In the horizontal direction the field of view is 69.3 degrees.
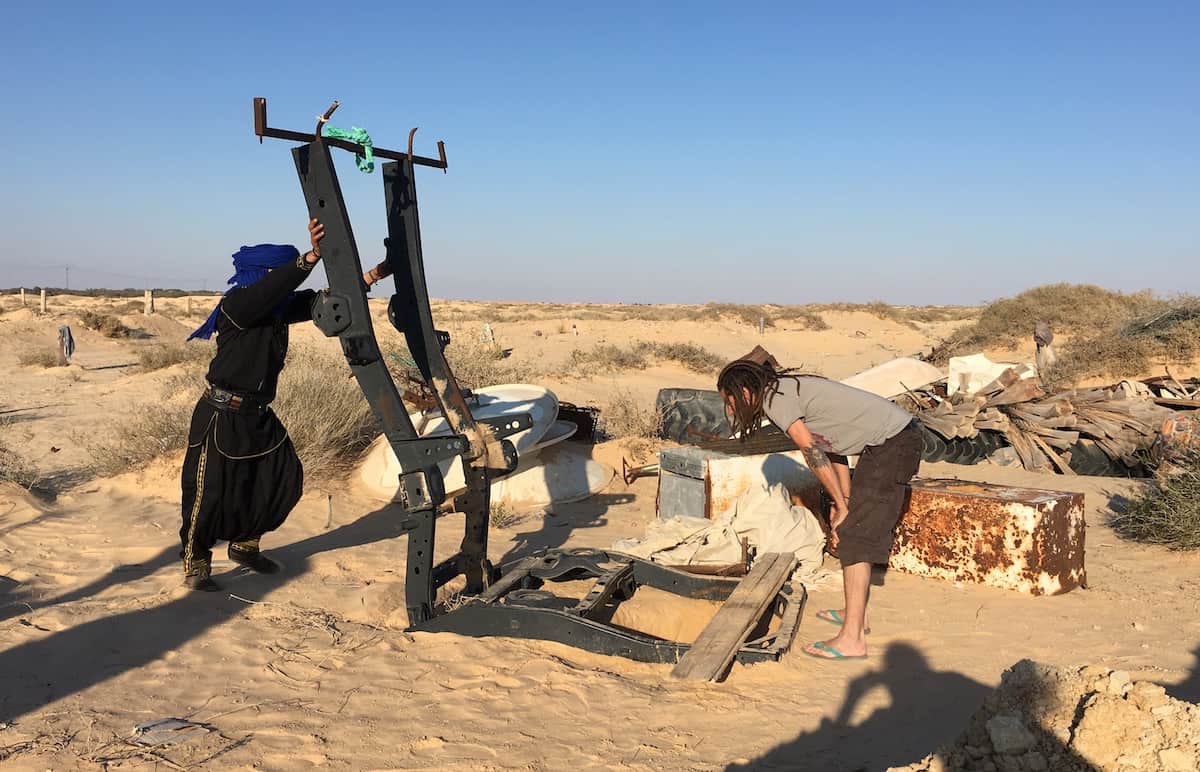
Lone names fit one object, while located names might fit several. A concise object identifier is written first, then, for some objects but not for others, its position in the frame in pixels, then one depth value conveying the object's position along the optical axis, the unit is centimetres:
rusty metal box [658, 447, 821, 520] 614
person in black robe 471
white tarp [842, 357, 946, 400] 1019
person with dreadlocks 413
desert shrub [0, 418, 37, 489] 702
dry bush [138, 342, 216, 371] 1683
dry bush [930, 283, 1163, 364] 2047
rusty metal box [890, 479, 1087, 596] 500
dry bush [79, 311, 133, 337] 2459
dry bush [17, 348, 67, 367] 1761
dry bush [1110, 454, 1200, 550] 571
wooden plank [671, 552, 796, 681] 370
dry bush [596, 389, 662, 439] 998
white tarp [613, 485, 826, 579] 548
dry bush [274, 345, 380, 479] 795
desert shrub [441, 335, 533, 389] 1165
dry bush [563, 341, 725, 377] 1745
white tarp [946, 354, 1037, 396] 984
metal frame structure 373
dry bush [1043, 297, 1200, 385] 1420
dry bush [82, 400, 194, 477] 772
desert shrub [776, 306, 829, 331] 3715
